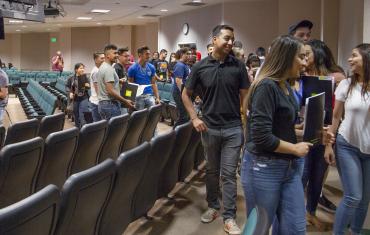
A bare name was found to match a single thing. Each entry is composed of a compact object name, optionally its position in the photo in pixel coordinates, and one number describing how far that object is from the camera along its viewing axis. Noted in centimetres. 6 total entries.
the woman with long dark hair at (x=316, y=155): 322
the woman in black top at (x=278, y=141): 199
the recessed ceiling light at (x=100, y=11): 1494
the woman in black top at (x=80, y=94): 751
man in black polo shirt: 303
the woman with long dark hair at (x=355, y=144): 261
